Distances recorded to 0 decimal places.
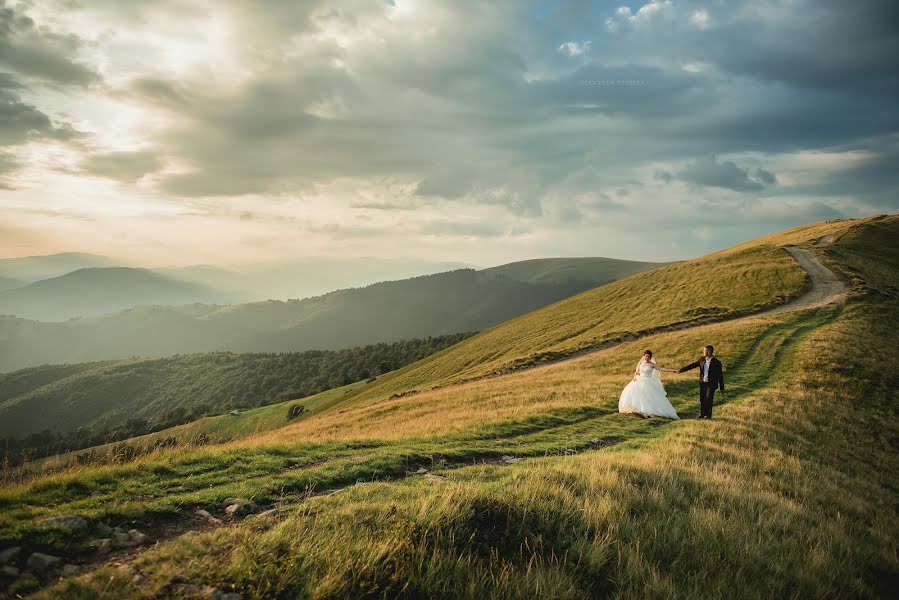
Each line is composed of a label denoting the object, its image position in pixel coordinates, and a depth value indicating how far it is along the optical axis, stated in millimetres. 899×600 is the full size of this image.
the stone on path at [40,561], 5086
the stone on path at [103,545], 5785
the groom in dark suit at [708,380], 18609
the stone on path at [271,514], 6668
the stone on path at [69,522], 6039
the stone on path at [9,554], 5098
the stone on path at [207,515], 7129
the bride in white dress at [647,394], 20062
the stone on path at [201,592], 4141
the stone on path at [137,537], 6230
